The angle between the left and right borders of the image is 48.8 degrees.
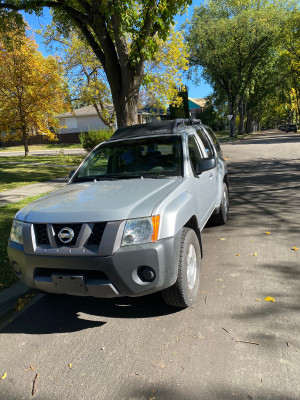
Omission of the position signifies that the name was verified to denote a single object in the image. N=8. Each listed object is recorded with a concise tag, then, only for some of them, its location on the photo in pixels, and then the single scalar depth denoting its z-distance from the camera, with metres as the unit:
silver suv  2.71
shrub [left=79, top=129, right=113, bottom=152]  18.36
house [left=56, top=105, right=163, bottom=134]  46.44
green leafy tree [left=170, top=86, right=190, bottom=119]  38.38
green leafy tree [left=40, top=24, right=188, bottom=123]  23.06
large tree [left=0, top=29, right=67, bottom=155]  19.20
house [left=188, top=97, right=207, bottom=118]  79.34
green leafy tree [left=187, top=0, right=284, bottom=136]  33.38
